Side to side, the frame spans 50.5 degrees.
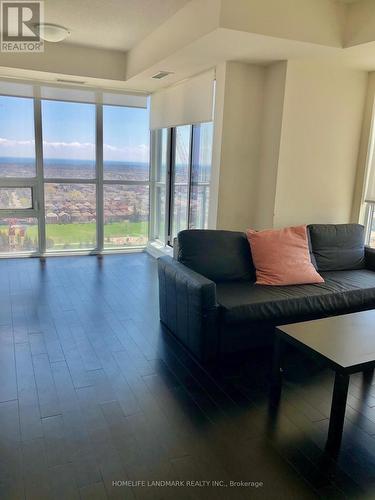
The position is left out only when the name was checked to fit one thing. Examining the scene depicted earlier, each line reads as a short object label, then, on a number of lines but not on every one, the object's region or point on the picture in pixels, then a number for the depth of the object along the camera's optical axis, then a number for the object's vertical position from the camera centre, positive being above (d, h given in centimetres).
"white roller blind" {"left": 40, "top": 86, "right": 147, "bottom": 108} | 531 +93
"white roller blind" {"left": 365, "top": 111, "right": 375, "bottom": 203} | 418 +3
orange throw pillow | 324 -71
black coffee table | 199 -92
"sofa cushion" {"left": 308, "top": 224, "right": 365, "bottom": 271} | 377 -67
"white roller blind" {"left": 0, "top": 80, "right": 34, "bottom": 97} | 508 +92
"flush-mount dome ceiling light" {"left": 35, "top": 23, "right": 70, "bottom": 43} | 360 +118
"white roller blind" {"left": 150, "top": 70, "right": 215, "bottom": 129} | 417 +77
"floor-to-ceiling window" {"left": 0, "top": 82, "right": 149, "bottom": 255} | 537 -9
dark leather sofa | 277 -90
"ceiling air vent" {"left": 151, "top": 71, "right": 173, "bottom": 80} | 437 +103
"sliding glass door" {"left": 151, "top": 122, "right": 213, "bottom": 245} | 473 -13
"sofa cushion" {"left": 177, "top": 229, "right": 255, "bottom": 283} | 325 -69
